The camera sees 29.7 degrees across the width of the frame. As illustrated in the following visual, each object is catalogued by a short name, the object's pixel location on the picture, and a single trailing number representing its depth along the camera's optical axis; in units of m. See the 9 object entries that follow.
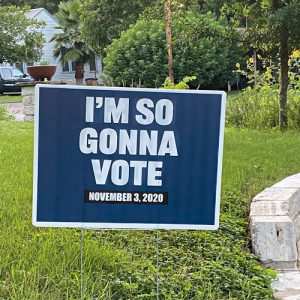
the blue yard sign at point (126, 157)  2.82
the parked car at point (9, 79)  28.17
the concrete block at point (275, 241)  4.12
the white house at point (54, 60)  38.41
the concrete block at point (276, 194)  5.15
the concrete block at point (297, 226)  5.14
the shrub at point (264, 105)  10.70
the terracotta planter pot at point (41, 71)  15.55
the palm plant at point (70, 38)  33.00
